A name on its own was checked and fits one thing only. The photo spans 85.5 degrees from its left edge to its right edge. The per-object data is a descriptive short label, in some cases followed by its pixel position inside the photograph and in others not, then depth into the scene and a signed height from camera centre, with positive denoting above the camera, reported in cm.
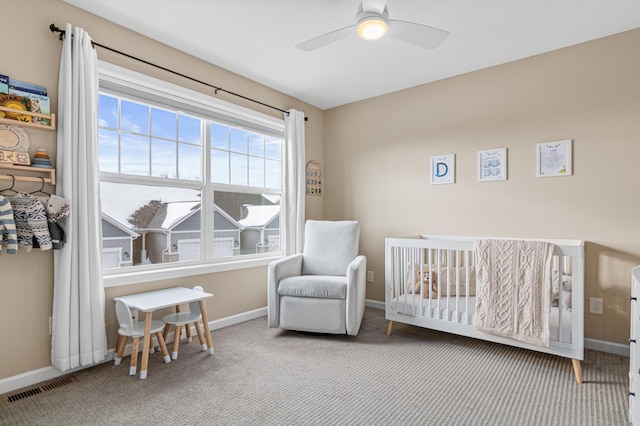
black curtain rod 216 +110
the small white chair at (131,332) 218 -80
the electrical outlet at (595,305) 262 -74
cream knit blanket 218 -53
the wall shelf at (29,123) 194 +50
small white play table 215 -62
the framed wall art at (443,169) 335 +39
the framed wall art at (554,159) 275 +40
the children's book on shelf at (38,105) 204 +62
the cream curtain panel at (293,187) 376 +24
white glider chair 278 -70
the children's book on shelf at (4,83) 196 +71
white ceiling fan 193 +105
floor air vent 191 -105
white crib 212 -68
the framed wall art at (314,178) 413 +37
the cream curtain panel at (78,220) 212 -8
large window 256 +27
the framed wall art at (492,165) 306 +39
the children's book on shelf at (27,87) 201 +72
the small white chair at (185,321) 242 -79
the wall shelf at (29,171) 195 +21
